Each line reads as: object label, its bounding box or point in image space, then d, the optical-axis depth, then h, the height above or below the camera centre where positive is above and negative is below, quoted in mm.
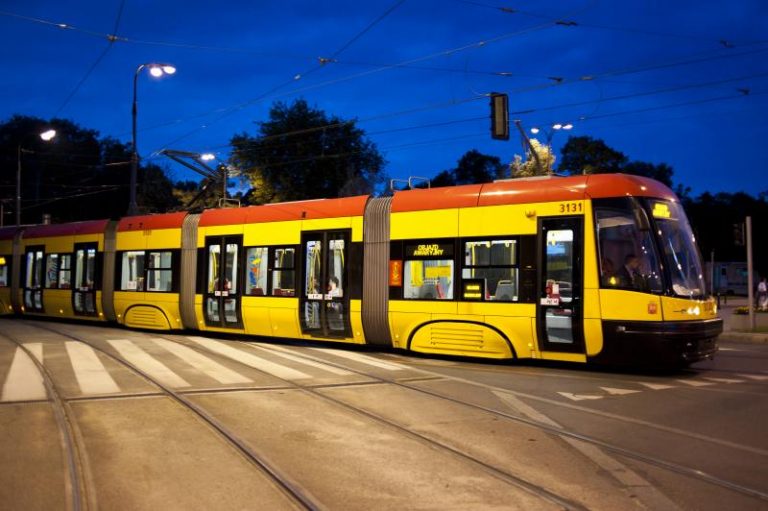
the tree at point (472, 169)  74294 +13009
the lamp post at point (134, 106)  21359 +6389
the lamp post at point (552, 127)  25444 +6009
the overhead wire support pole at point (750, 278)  17922 +106
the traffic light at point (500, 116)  16453 +4135
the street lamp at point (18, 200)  31359 +3866
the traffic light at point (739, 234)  18828 +1374
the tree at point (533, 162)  27720 +5290
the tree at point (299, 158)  40750 +7721
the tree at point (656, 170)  66431 +11597
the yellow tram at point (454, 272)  9977 +147
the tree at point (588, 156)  34969 +6774
